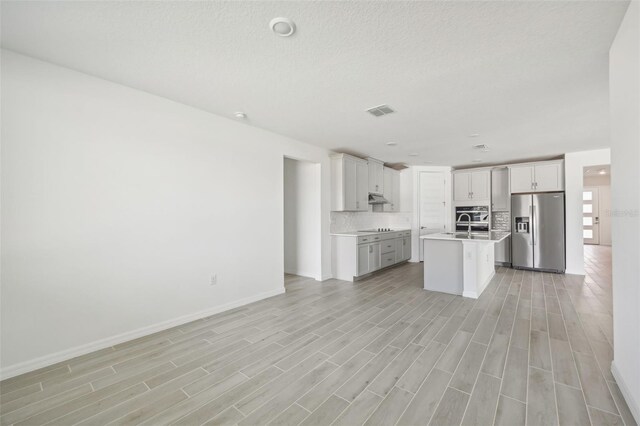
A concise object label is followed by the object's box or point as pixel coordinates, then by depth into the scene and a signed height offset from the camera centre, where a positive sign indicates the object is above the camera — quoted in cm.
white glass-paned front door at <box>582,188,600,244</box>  994 -27
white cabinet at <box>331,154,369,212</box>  518 +57
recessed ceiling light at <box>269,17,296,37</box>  176 +125
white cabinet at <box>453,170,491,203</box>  650 +61
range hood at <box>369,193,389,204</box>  599 +28
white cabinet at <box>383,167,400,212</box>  654 +55
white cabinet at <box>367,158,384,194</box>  595 +81
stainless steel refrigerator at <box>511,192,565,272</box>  552 -45
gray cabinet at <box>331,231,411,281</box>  498 -84
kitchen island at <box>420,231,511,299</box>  397 -82
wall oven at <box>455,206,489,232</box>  652 -21
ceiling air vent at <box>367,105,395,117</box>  317 +122
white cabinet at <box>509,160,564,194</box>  565 +72
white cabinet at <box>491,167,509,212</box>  627 +49
